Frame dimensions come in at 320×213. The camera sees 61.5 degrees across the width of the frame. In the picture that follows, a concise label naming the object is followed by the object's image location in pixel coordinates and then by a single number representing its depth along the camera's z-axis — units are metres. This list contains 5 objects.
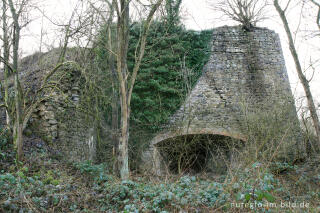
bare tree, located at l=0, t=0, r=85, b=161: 5.50
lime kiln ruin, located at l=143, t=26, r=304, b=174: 8.64
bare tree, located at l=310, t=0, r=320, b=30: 7.07
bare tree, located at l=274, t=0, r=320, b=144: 6.56
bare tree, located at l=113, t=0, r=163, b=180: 5.59
